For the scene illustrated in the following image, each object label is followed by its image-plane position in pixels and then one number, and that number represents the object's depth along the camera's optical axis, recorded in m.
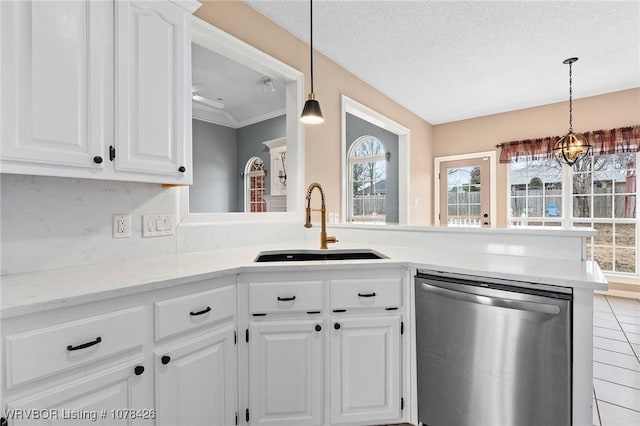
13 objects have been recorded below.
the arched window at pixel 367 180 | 5.47
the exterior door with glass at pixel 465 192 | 5.32
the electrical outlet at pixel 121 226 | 1.60
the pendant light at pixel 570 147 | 3.46
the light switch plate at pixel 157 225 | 1.72
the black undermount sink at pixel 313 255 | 2.00
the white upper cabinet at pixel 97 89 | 1.10
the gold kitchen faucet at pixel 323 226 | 2.07
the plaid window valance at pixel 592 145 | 4.07
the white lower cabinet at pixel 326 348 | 1.48
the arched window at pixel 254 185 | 5.84
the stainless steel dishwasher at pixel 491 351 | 1.21
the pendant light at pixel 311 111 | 2.05
